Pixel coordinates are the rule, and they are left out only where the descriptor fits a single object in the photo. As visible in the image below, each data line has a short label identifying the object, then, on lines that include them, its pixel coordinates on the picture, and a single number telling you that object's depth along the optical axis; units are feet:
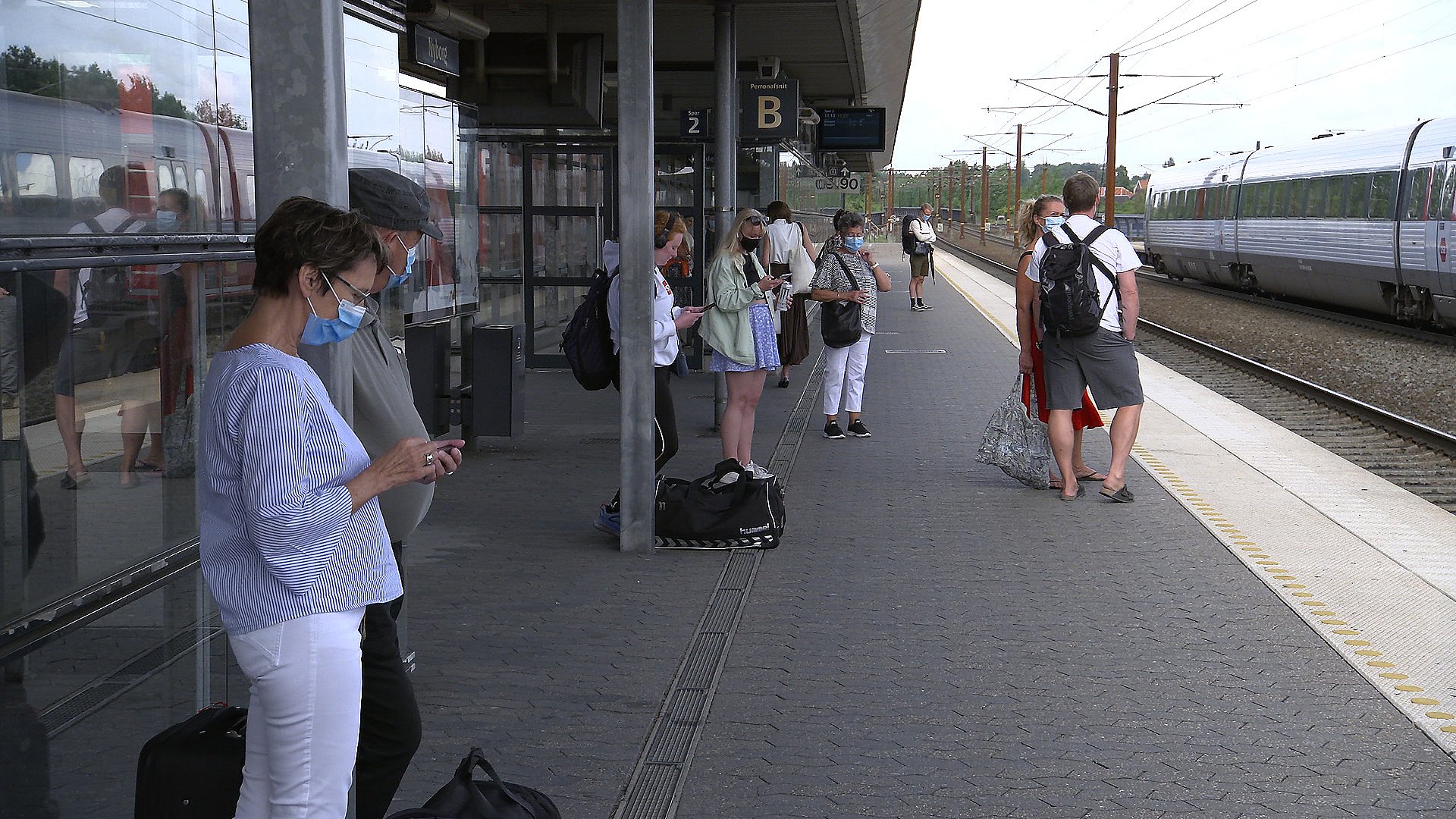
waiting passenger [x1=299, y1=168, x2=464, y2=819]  10.98
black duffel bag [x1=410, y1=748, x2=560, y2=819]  10.31
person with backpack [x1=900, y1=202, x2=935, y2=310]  87.51
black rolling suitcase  9.93
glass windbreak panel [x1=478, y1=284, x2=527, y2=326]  48.70
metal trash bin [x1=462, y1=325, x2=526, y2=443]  28.04
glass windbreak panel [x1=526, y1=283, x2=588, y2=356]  50.37
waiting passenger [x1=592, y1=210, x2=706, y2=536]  25.30
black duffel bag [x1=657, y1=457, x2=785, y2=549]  24.89
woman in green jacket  28.25
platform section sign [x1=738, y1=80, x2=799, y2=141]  45.62
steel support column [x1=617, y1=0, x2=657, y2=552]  24.40
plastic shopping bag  30.40
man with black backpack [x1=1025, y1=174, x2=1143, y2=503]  27.55
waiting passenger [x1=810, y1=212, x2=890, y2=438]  35.83
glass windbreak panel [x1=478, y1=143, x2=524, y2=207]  47.85
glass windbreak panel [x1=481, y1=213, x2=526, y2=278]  48.52
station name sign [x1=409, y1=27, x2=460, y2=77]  26.05
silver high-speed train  70.28
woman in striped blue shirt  8.91
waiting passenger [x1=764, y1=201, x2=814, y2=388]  39.83
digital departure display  75.36
